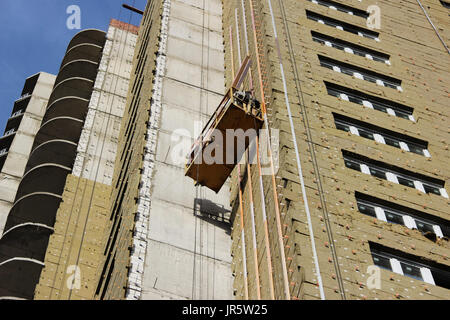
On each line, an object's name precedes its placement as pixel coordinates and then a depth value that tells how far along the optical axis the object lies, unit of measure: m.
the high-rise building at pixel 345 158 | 21.06
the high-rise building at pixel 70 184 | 33.72
